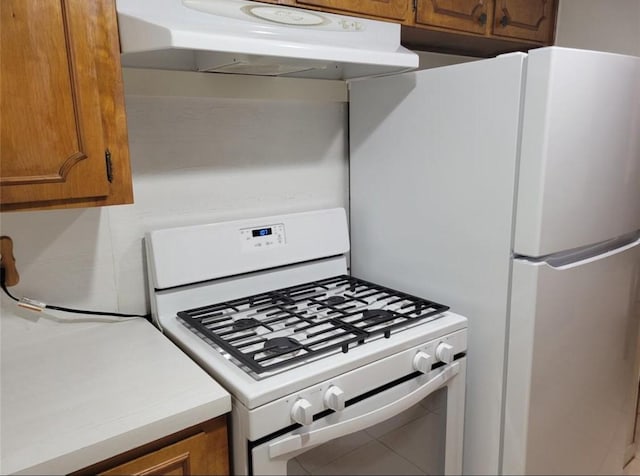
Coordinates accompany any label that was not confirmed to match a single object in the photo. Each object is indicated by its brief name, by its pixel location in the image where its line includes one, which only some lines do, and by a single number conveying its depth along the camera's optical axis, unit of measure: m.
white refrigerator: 1.22
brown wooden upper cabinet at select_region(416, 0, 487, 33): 1.47
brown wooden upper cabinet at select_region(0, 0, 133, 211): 0.92
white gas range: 1.04
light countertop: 0.85
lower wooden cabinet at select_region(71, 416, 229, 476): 0.91
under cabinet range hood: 1.00
